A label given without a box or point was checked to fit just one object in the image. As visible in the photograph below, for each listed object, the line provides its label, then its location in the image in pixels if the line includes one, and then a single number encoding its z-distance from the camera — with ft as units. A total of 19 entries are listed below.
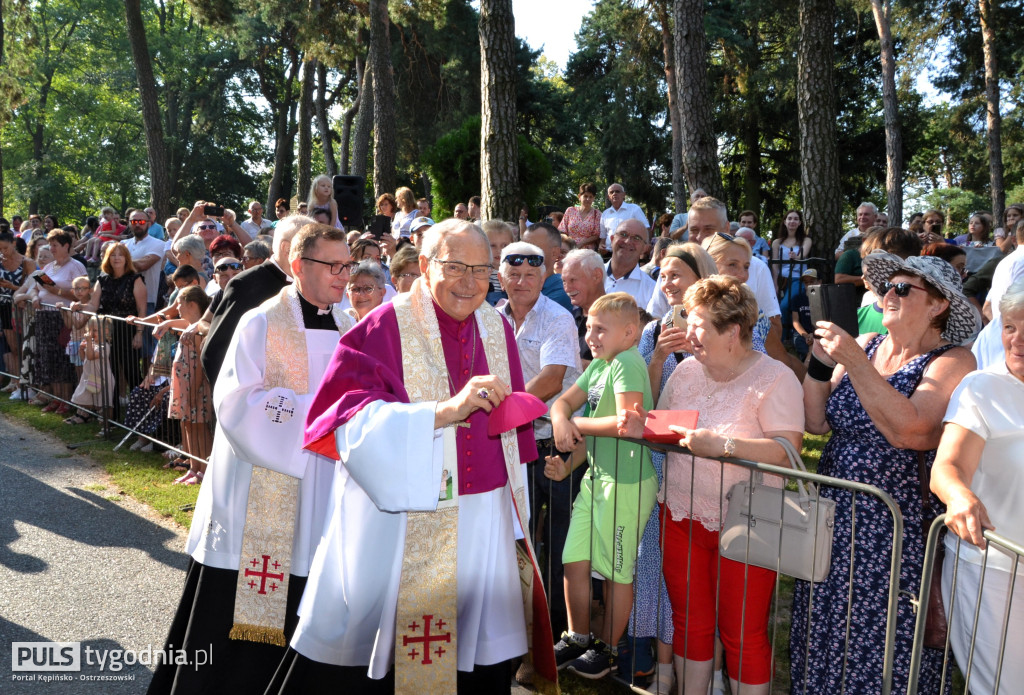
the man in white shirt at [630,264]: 20.03
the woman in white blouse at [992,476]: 9.22
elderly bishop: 8.99
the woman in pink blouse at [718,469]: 11.25
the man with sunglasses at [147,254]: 33.53
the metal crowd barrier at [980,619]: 9.15
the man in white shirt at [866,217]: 35.37
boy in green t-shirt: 12.56
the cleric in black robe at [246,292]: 13.47
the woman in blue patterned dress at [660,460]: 12.76
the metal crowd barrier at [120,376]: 22.84
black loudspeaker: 29.68
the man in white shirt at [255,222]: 45.21
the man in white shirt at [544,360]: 14.64
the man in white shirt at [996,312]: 12.76
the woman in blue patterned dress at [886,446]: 10.23
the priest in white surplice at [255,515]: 11.57
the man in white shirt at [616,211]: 35.65
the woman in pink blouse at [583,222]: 36.81
